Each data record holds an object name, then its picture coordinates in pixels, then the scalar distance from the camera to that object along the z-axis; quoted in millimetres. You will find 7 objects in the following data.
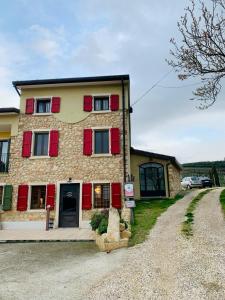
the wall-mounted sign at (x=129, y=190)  10688
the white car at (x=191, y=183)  26953
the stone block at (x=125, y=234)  8351
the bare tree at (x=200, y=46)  8633
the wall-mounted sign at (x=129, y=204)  10281
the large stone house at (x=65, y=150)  13219
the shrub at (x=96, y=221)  10391
